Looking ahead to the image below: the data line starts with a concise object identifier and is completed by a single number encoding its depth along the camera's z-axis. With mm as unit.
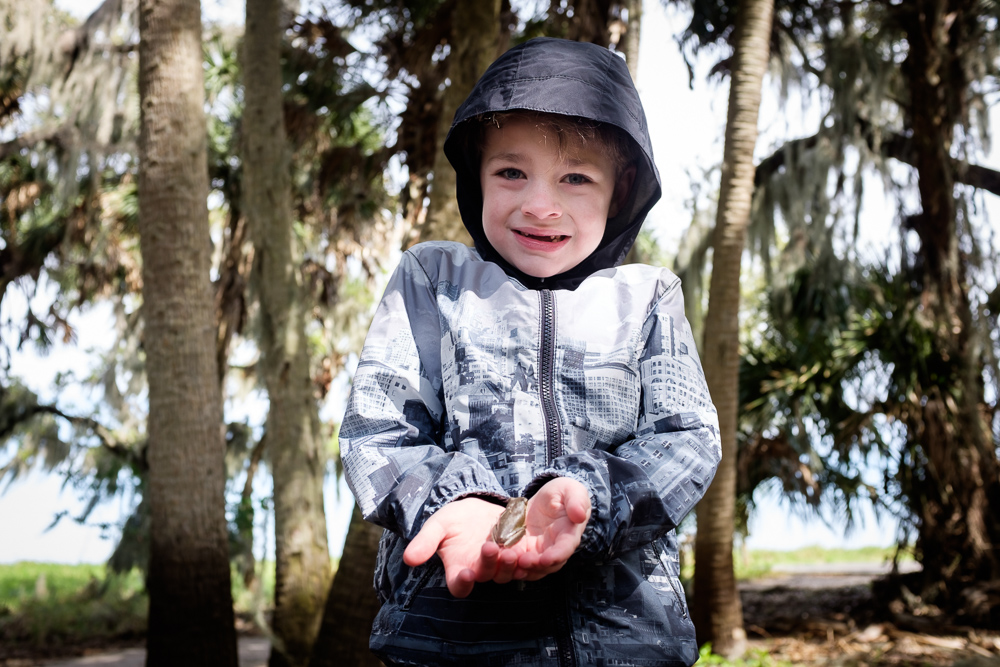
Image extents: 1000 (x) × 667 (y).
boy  1140
